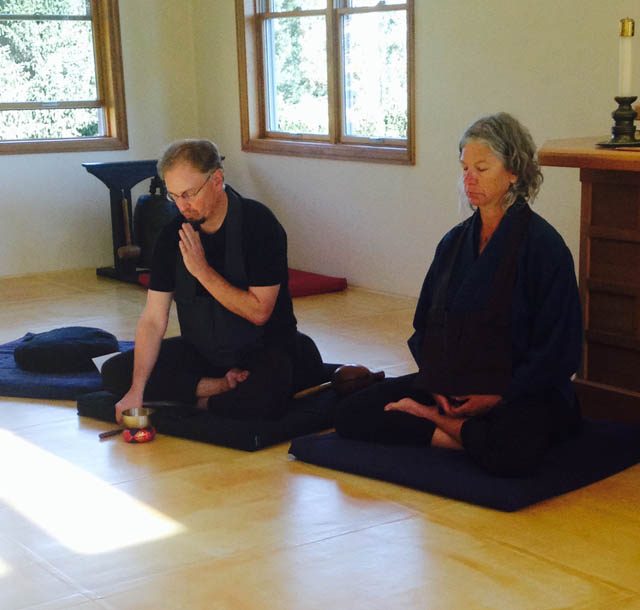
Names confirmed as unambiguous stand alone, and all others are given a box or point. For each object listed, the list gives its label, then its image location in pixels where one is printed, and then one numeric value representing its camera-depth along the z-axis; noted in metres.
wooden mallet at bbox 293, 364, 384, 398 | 3.85
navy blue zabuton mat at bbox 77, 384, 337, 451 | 3.57
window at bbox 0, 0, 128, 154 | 7.10
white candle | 3.46
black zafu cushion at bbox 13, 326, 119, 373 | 4.49
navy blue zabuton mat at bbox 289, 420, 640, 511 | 3.01
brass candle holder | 3.48
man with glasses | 3.59
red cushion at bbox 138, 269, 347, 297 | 6.30
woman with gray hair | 3.13
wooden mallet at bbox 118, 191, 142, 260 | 6.89
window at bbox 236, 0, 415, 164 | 6.15
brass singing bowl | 3.69
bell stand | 6.93
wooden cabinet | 3.53
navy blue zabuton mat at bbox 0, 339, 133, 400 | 4.25
